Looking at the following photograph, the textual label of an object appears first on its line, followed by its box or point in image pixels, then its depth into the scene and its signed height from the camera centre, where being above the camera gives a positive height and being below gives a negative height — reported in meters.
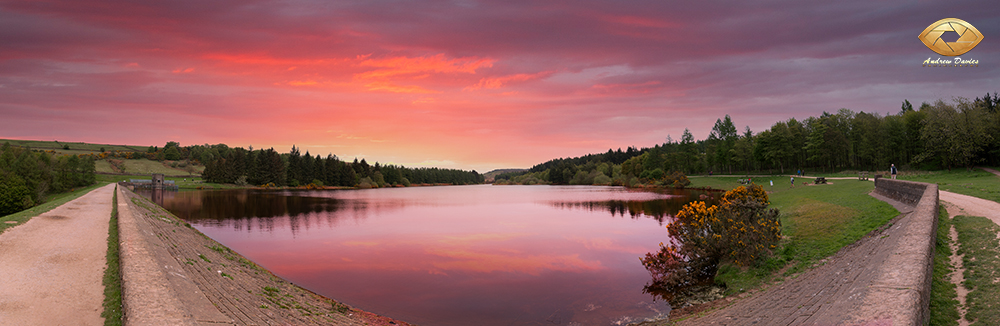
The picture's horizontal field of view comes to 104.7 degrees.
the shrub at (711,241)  12.46 -2.44
